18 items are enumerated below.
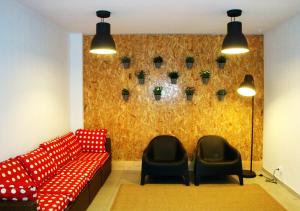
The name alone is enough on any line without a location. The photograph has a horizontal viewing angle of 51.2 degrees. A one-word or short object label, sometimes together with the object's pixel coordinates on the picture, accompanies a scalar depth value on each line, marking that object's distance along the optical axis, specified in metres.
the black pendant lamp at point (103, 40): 4.27
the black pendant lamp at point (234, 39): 4.16
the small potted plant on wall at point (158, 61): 5.93
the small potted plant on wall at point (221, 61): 5.90
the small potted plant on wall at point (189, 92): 5.91
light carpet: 4.23
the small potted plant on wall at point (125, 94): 5.95
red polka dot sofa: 2.65
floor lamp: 5.38
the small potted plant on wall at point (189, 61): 5.87
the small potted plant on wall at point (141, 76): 5.93
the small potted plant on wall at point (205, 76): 5.87
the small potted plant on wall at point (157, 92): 5.93
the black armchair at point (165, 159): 5.06
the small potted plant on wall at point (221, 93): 5.90
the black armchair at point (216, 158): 5.06
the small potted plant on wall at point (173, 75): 5.88
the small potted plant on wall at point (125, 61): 5.92
